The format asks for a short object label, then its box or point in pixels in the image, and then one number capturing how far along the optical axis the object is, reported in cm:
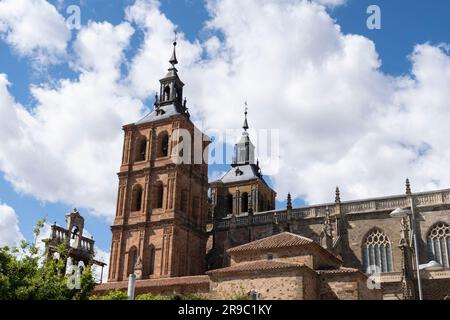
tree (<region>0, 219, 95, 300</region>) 2366
